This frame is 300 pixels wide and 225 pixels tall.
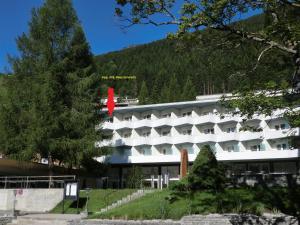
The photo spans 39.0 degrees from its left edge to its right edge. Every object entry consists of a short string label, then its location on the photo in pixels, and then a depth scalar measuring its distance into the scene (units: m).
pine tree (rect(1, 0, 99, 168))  36.66
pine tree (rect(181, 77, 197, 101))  89.76
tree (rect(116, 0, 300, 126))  13.59
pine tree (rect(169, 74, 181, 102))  89.94
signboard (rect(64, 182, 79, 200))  27.15
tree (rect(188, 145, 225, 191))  24.20
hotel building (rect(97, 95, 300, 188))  53.62
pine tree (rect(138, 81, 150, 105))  94.18
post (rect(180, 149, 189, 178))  32.03
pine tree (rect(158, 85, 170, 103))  90.07
